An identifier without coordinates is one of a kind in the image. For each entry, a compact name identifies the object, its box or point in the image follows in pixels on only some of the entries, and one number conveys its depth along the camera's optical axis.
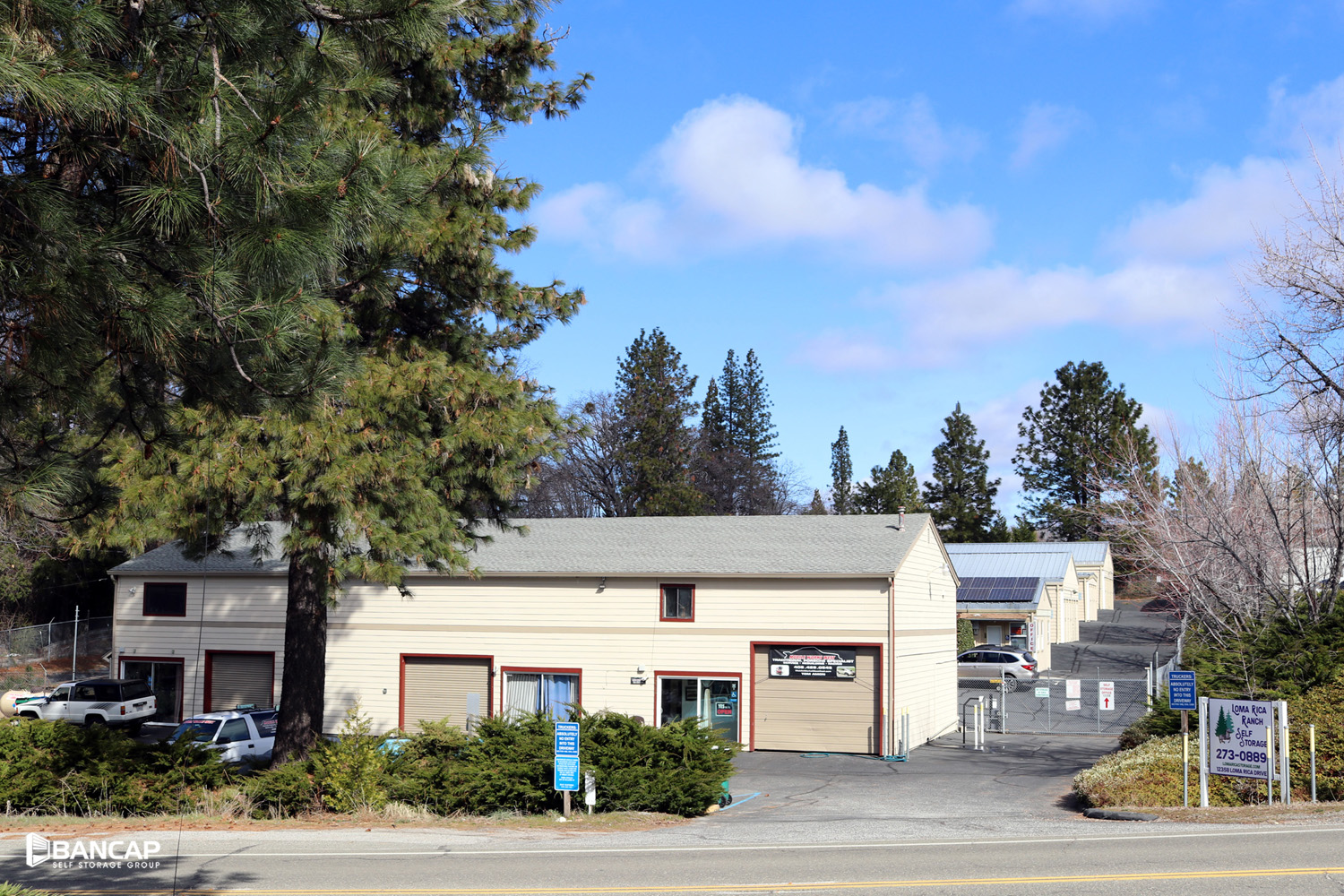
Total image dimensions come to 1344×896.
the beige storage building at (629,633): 29.94
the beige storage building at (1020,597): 54.16
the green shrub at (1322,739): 17.78
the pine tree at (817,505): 90.19
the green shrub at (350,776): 16.77
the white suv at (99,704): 31.92
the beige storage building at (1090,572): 73.19
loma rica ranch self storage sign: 17.19
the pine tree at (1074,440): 76.56
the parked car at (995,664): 46.84
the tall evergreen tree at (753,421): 84.38
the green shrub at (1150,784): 17.94
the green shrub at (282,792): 16.64
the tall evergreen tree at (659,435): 62.41
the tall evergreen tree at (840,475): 97.38
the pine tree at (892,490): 80.38
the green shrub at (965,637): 51.56
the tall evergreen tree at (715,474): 68.44
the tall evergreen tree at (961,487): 83.69
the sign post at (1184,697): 17.83
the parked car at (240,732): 23.41
